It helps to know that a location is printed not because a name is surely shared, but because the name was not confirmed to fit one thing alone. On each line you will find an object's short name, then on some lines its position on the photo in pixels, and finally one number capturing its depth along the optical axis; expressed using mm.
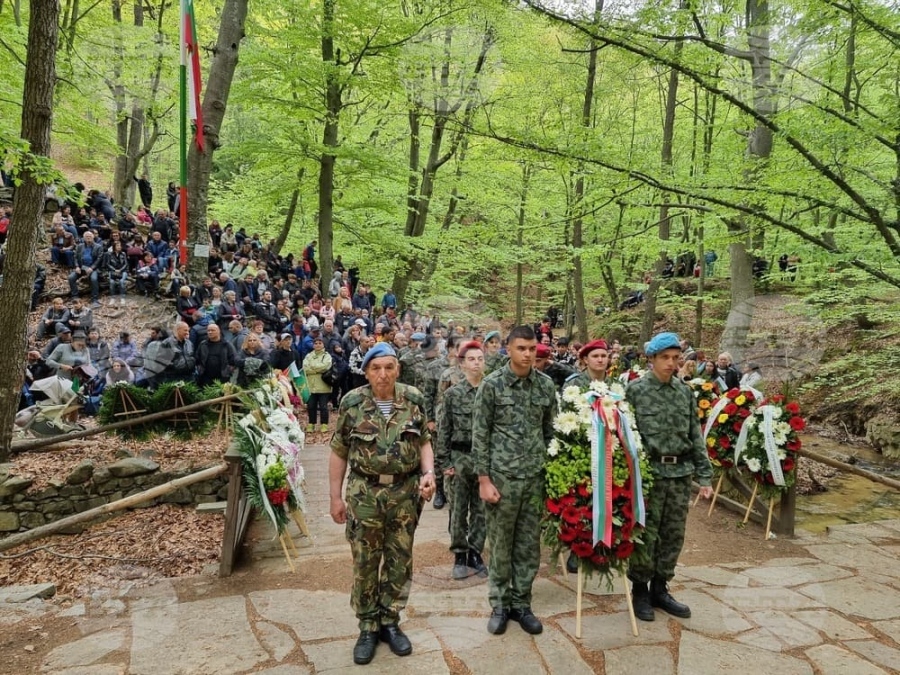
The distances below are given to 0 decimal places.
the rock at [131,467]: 6465
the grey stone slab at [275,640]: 3236
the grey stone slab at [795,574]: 4492
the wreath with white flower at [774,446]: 5613
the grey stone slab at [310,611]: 3494
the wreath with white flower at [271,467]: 4477
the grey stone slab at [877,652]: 3332
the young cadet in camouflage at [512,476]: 3486
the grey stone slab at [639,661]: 3078
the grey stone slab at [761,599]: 3980
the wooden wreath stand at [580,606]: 3398
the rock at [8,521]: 6145
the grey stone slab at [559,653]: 3074
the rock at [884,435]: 10406
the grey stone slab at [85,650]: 3186
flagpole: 9367
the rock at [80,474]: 6383
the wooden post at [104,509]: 3013
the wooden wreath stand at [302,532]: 4573
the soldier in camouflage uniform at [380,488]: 3174
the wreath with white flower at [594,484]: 3453
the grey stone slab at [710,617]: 3596
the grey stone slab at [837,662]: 3205
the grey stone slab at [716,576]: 4417
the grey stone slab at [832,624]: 3637
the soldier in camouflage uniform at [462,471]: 4555
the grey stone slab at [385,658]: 3055
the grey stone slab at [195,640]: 3105
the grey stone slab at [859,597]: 4039
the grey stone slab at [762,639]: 3411
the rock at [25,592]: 4383
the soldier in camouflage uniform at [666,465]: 3713
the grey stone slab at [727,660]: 3135
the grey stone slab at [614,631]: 3363
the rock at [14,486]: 6102
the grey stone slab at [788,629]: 3504
